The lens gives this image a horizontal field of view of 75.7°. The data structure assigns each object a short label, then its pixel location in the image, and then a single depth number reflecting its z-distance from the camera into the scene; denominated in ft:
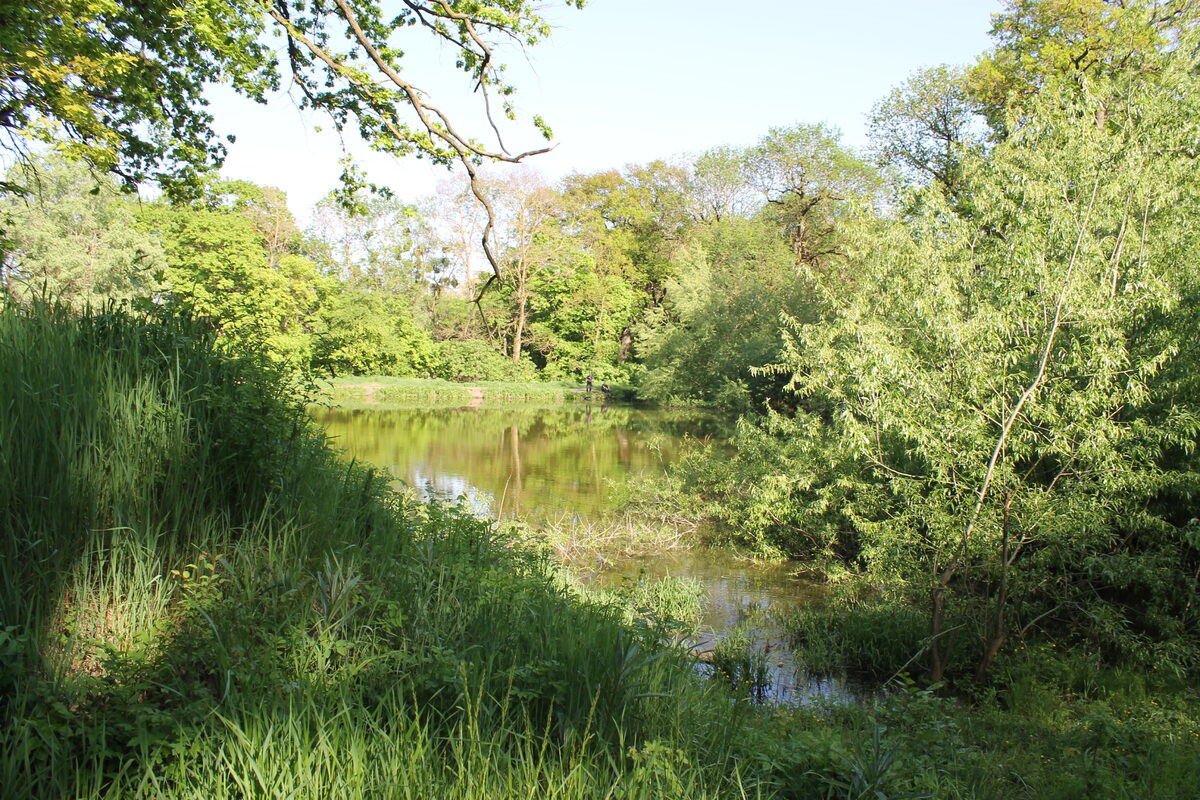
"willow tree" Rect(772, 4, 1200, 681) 23.27
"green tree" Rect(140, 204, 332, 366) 104.58
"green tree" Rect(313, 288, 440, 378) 135.85
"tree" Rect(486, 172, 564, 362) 126.00
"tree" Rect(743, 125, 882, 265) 103.60
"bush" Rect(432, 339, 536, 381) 147.95
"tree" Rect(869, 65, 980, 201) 73.51
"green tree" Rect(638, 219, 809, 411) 83.82
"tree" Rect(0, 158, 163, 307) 81.76
